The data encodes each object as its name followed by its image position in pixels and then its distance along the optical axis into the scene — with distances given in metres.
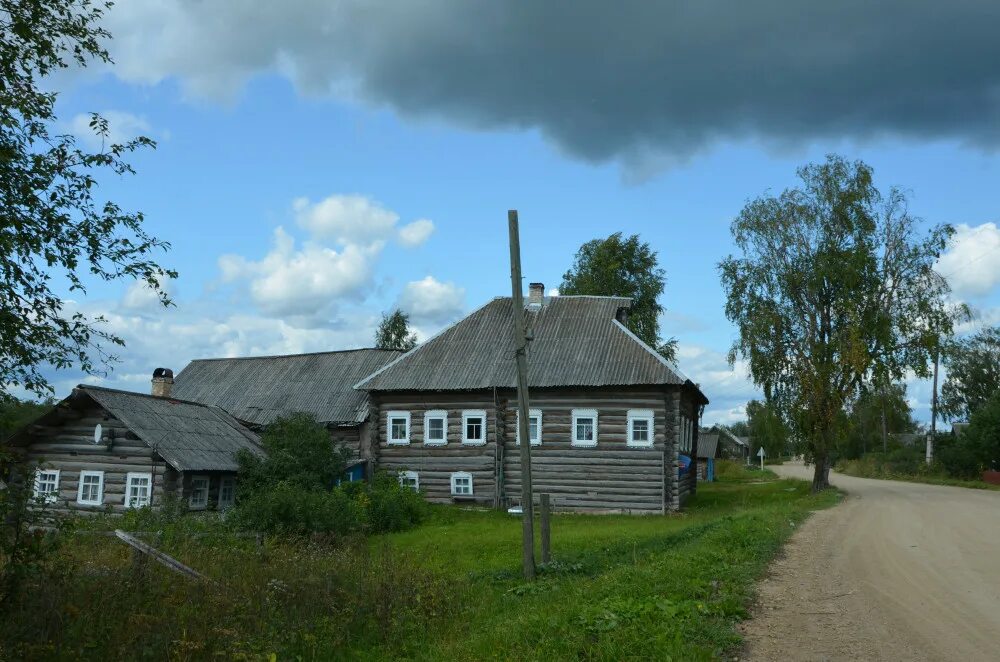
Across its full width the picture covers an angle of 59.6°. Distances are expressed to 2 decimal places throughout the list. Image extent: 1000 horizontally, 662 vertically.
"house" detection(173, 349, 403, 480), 32.66
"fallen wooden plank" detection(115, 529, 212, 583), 11.42
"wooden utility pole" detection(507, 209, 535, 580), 14.40
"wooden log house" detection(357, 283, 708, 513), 28.70
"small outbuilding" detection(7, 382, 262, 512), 25.86
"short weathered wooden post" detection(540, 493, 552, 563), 15.12
